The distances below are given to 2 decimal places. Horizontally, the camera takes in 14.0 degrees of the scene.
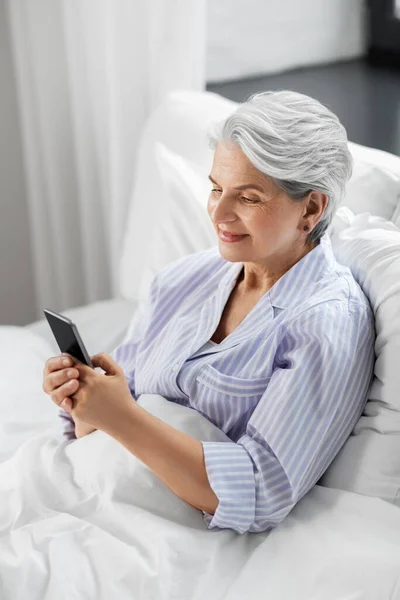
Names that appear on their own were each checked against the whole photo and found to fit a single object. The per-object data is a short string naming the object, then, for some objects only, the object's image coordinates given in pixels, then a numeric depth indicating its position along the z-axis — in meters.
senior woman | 2.01
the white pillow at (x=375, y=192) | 2.32
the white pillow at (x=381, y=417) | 2.05
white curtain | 2.90
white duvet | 1.95
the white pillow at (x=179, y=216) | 2.56
